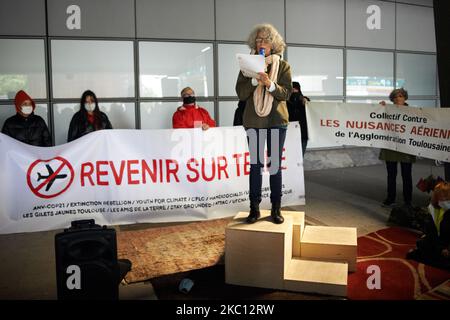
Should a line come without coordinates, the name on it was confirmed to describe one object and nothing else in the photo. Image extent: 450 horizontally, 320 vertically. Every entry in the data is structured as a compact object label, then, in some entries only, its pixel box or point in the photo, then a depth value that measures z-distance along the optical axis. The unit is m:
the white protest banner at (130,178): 4.87
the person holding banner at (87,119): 6.08
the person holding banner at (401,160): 5.67
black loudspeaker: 2.71
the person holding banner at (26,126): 5.75
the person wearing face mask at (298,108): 6.55
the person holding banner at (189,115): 5.93
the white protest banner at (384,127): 5.12
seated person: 3.83
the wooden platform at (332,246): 3.77
